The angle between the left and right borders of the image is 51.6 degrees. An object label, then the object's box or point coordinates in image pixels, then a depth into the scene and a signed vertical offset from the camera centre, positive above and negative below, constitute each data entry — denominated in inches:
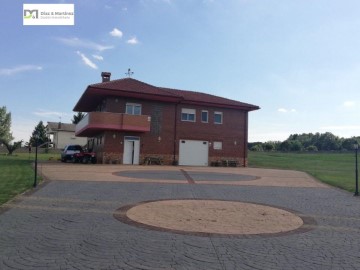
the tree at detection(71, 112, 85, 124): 2686.3 +247.0
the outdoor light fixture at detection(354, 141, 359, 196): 550.8 +15.2
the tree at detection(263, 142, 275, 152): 3998.5 +95.4
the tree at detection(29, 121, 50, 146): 2990.7 +160.9
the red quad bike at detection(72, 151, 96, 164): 1227.4 -24.6
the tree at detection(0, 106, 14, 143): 2898.6 +186.1
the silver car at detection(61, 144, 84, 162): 1274.6 -3.4
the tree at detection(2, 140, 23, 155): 2038.4 +13.4
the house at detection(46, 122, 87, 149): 2940.5 +104.6
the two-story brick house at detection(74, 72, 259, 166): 1181.1 +94.8
